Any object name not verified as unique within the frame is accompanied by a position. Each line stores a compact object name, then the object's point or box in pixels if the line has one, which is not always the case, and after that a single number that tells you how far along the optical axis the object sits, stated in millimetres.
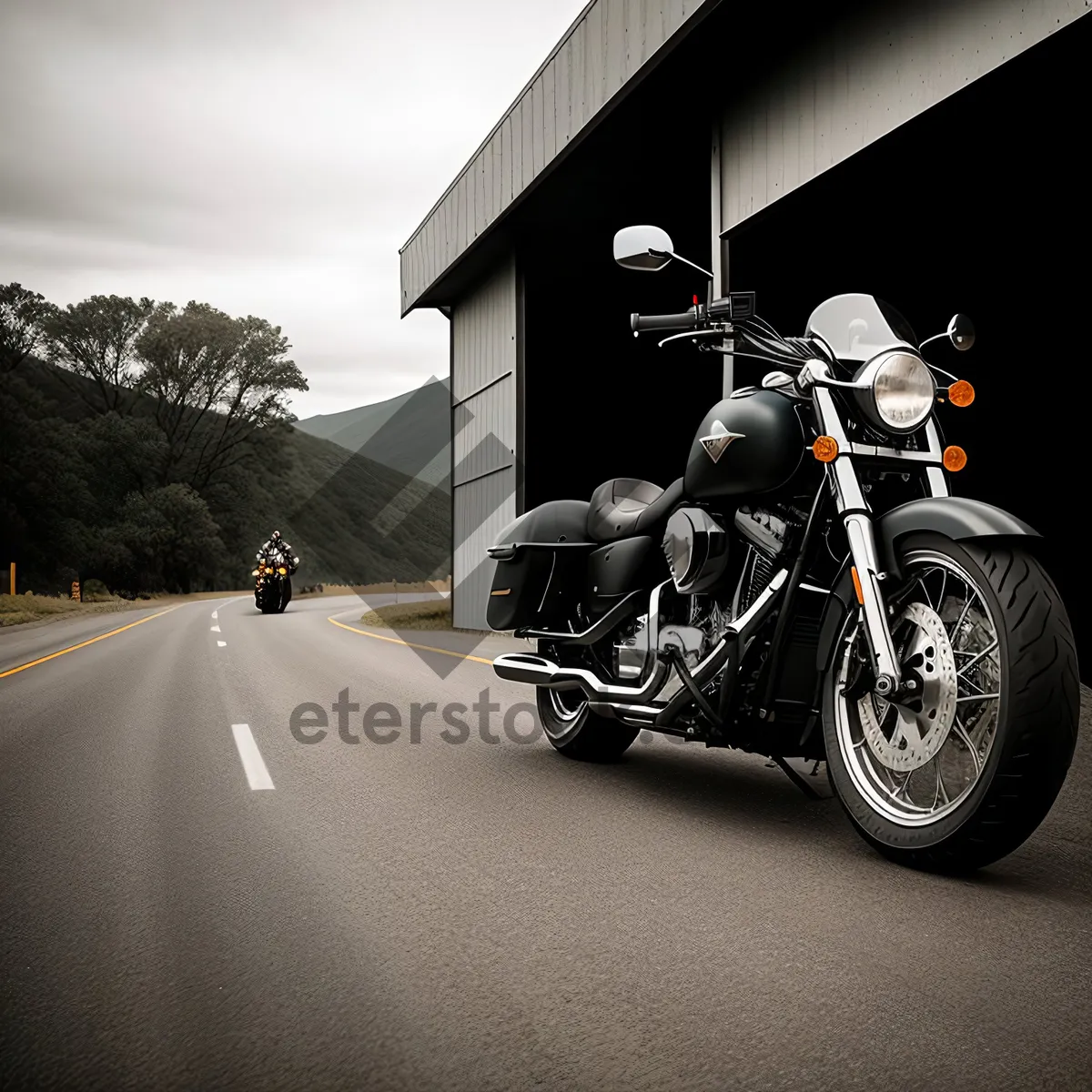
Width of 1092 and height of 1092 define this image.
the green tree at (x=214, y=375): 52500
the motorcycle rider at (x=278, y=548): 27000
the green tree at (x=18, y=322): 49344
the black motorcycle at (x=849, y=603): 2883
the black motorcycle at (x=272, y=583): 26188
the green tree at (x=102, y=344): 51469
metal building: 7664
